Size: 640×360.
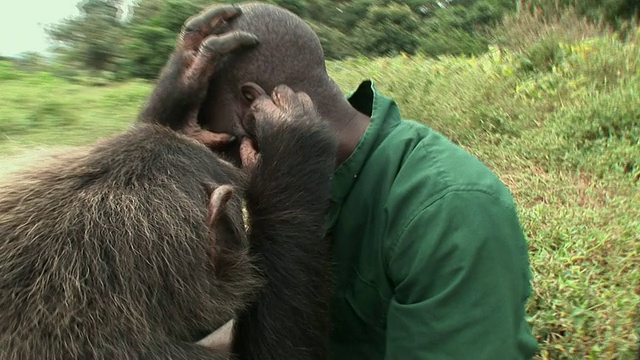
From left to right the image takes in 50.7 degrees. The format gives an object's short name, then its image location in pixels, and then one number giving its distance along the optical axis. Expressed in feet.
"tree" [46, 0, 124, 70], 31.32
